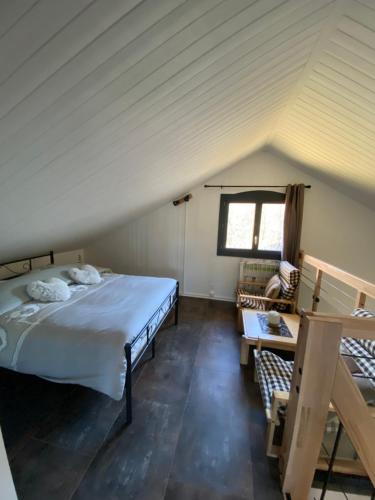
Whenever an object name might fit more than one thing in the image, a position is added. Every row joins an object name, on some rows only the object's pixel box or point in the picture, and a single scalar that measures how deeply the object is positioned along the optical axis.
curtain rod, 3.88
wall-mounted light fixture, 4.01
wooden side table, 2.30
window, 3.82
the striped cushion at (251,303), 3.18
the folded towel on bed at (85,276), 2.82
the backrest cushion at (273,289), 3.09
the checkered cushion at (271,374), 1.59
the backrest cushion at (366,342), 1.48
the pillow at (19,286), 2.01
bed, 1.58
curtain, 3.55
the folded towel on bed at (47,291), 2.19
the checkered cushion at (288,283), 2.93
